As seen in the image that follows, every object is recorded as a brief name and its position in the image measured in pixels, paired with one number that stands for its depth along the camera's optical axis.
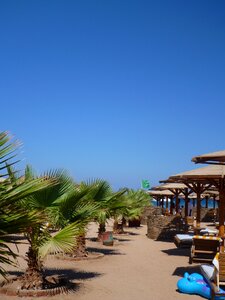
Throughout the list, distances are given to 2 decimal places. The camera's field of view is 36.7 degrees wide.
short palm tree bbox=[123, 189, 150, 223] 16.49
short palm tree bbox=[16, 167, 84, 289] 5.06
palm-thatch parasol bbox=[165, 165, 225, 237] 7.54
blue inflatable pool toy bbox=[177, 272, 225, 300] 5.85
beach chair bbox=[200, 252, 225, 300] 5.08
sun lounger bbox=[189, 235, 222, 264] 7.70
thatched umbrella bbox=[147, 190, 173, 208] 20.48
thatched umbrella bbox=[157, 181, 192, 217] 15.21
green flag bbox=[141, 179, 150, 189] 31.17
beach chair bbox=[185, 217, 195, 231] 16.44
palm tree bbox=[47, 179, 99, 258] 5.86
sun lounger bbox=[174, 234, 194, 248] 9.60
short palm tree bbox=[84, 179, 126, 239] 8.35
